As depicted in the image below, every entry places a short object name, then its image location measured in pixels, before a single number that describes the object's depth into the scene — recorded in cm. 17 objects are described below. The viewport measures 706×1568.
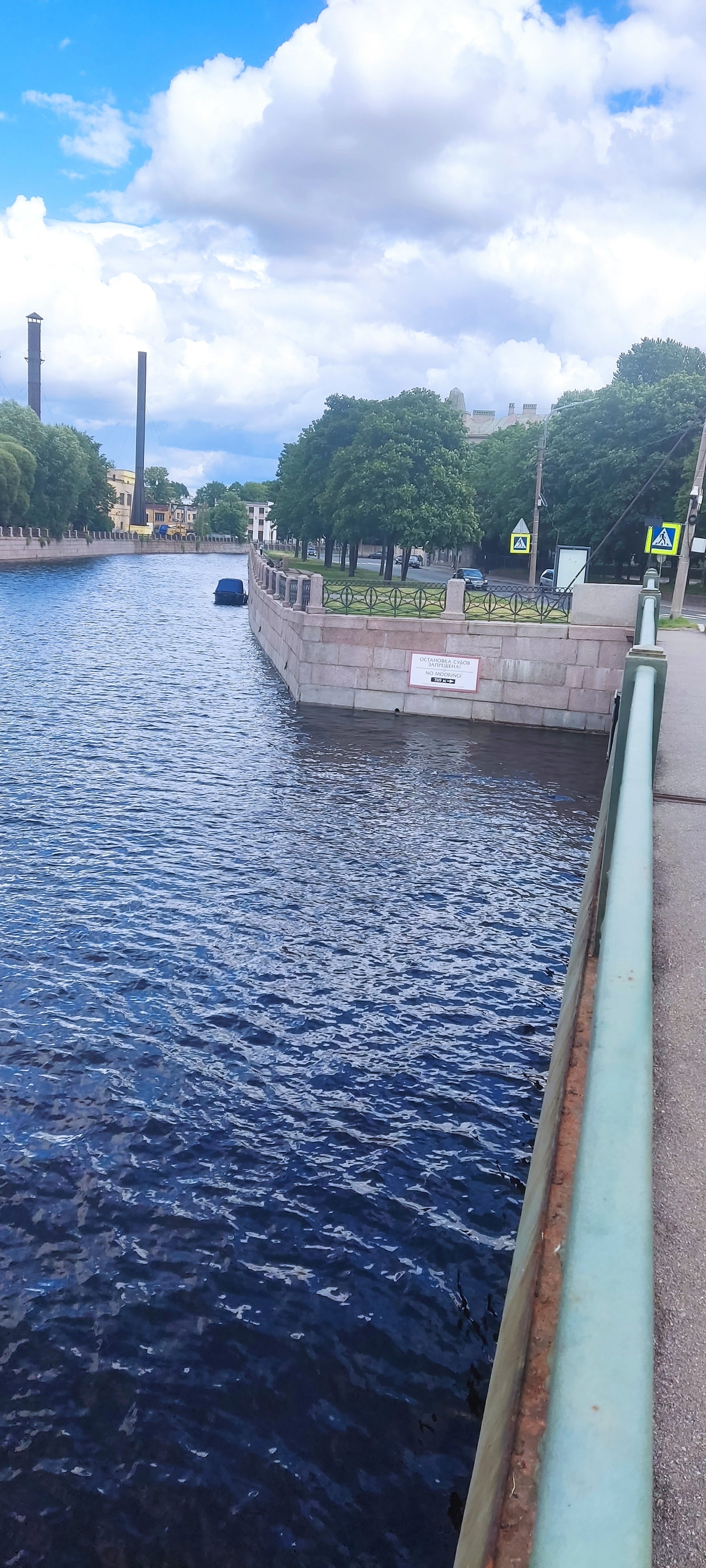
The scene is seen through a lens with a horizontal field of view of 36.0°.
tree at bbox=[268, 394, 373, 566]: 6156
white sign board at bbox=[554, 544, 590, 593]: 3047
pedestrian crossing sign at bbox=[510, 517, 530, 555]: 3275
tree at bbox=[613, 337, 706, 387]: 6581
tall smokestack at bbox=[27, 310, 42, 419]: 11356
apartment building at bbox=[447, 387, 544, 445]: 14775
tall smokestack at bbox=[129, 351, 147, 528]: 13562
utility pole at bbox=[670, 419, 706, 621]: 3192
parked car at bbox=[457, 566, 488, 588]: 5709
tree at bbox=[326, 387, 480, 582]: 4809
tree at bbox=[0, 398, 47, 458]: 8469
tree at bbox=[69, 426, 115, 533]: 10069
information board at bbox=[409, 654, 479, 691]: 2461
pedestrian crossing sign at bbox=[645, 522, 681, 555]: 2856
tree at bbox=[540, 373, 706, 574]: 5303
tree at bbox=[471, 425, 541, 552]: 6906
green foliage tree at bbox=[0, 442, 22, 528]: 7619
